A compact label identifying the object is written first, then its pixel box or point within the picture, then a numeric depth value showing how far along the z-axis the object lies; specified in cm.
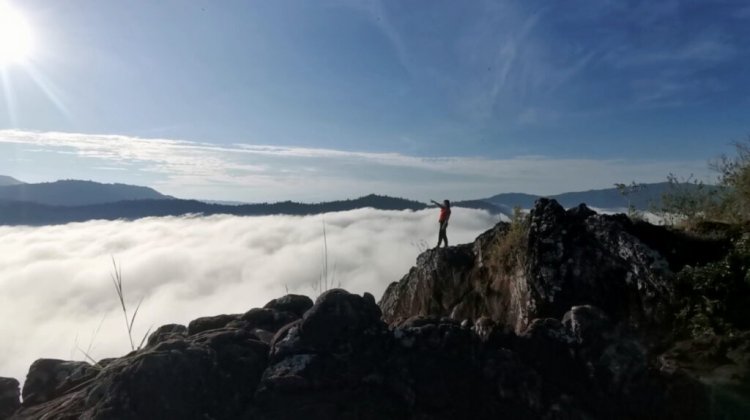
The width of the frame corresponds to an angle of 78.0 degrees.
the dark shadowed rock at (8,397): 807
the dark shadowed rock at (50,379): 852
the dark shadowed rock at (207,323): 972
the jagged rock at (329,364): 730
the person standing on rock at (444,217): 1958
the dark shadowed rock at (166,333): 916
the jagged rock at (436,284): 1466
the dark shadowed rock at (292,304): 1088
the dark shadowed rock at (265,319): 983
